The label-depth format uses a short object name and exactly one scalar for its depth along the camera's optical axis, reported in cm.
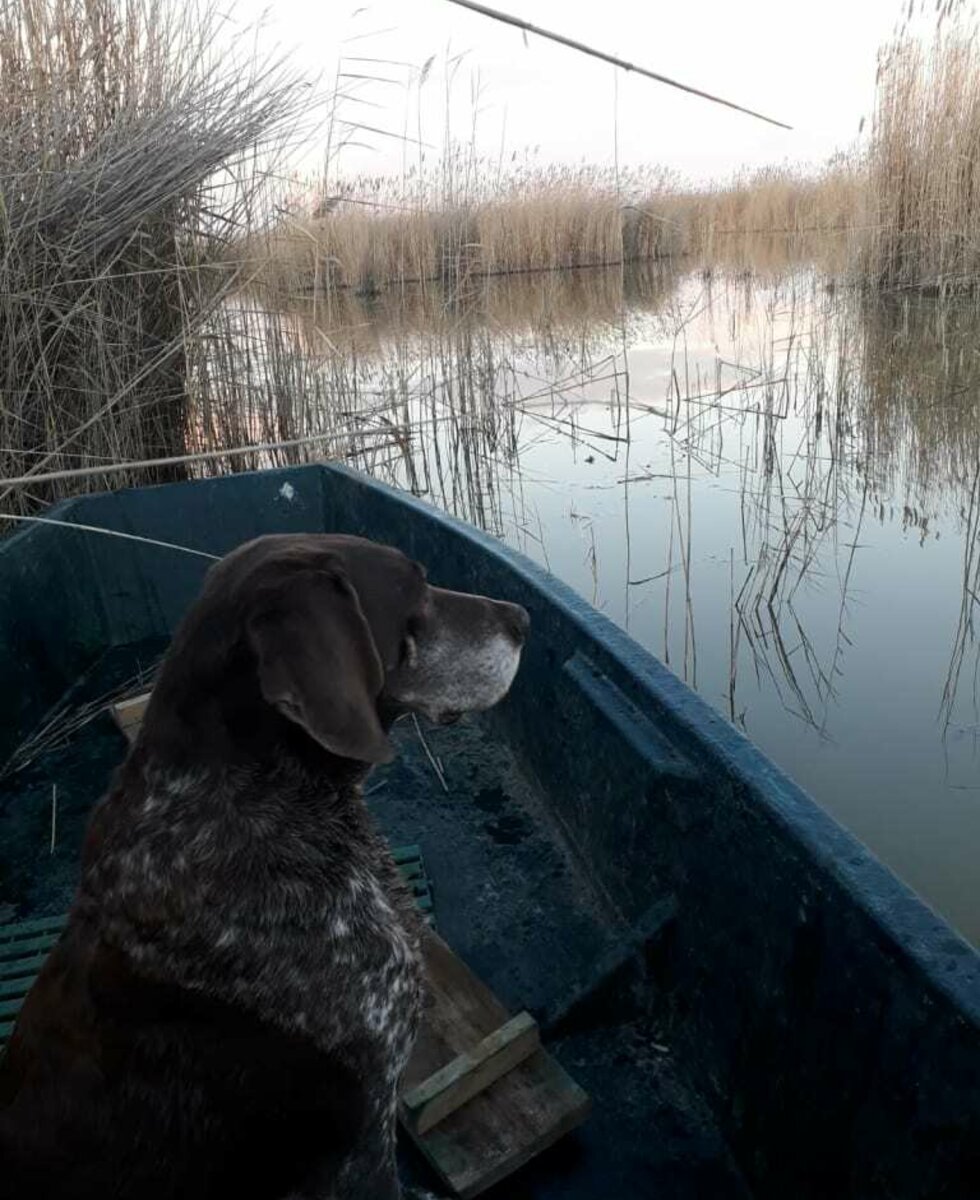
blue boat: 151
